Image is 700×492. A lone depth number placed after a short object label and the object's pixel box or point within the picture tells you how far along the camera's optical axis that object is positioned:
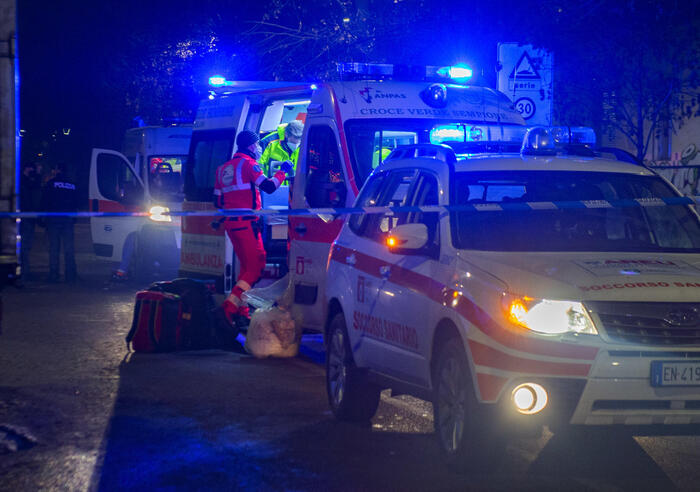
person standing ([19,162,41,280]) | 18.58
